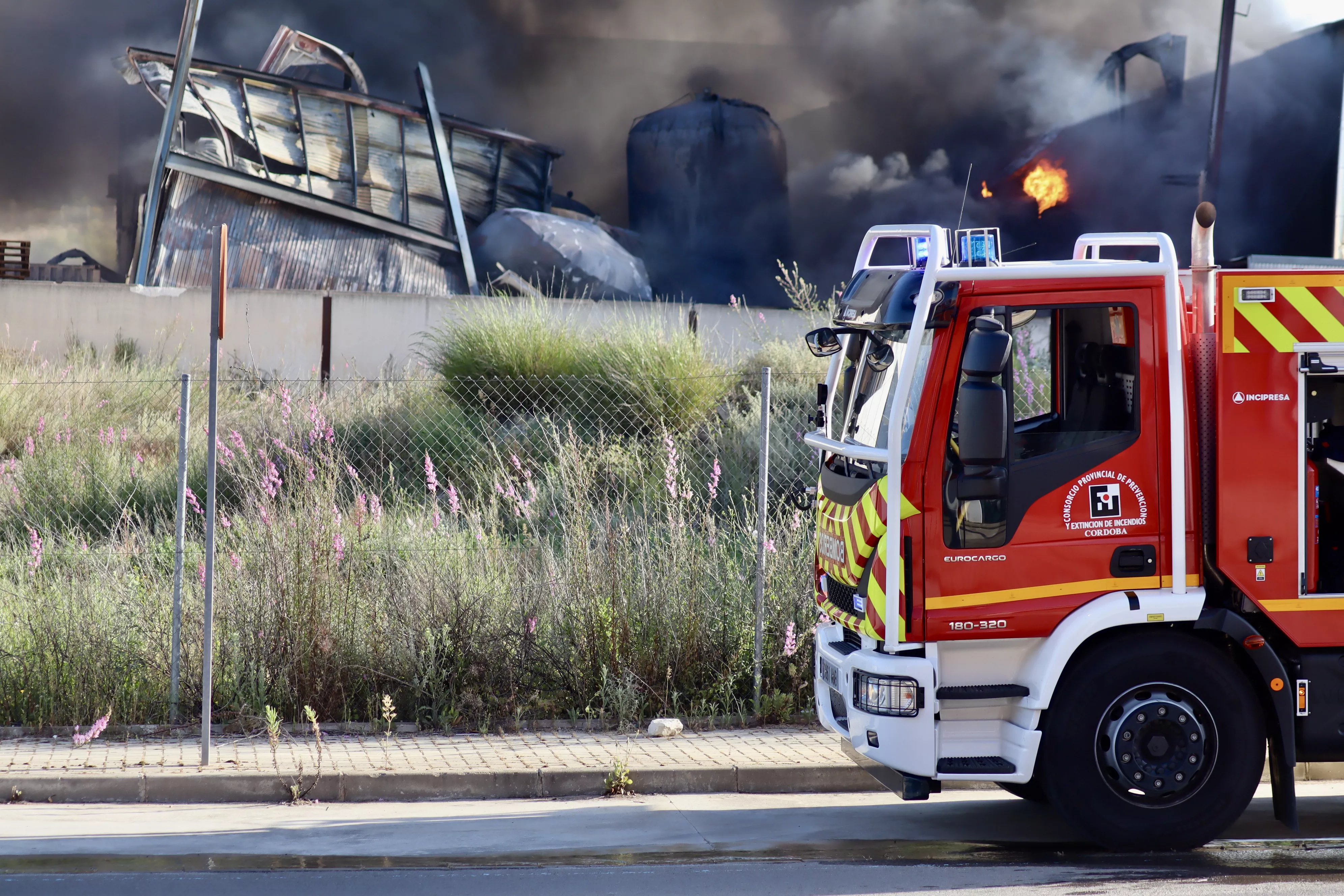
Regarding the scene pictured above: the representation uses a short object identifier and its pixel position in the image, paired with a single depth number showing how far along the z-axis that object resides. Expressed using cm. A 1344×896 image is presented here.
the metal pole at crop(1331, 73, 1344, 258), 2438
